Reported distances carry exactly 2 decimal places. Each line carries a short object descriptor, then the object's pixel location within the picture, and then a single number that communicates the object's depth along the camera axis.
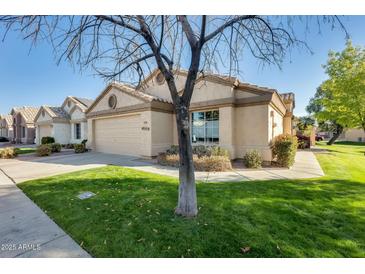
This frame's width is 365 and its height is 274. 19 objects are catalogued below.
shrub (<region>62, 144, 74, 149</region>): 20.09
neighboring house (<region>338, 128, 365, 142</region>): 42.23
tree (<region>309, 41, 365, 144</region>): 16.09
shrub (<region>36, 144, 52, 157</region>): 14.15
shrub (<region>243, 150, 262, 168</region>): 9.22
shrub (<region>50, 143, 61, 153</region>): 15.99
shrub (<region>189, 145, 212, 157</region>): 10.06
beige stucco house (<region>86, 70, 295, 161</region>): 10.41
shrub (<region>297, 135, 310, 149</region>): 20.48
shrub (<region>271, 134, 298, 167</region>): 9.29
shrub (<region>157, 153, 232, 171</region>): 8.63
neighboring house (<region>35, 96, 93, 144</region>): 20.83
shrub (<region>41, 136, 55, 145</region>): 20.89
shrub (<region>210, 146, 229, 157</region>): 9.79
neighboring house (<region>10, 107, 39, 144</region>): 29.53
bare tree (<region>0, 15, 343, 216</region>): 3.91
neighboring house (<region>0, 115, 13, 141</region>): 37.29
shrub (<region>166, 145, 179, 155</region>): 11.09
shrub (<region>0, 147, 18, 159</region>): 13.25
